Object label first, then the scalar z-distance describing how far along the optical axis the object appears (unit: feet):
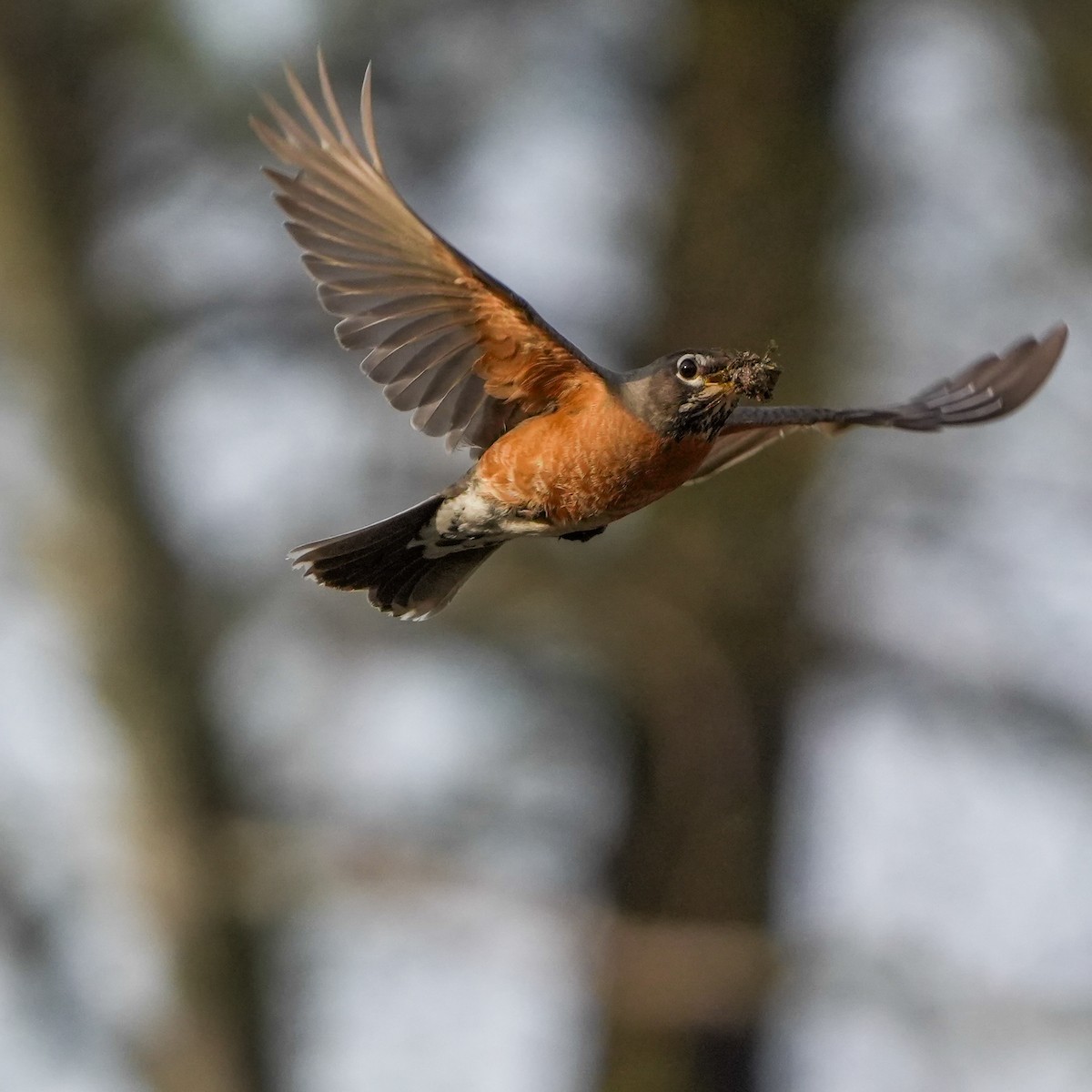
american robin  20.88
